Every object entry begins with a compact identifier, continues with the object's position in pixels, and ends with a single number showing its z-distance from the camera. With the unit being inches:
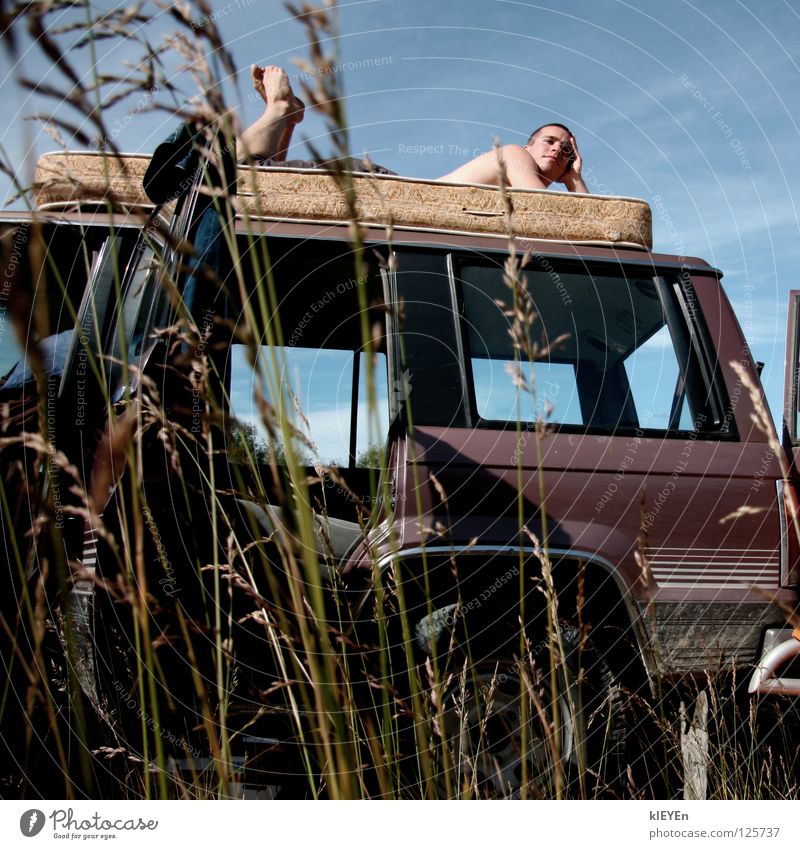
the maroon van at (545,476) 72.6
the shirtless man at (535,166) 84.6
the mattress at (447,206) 82.7
